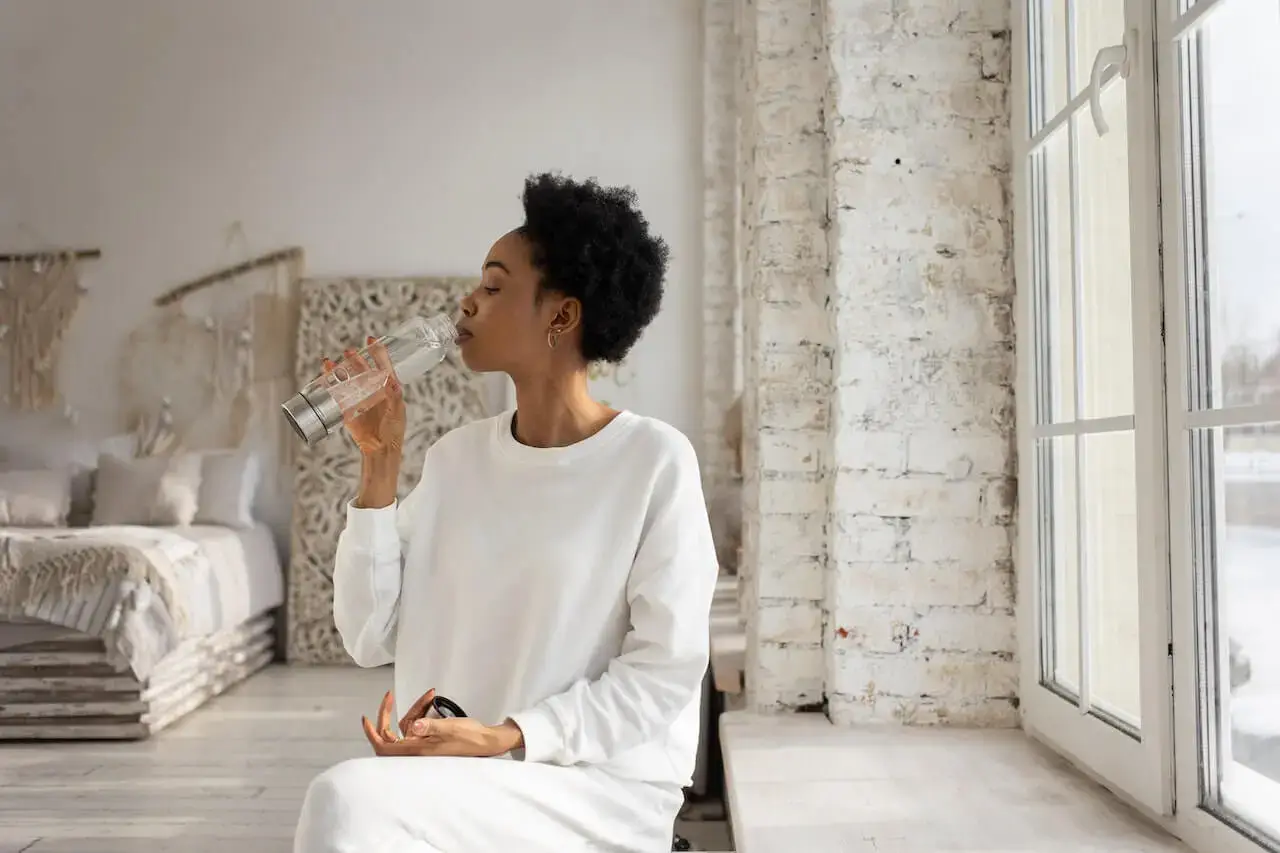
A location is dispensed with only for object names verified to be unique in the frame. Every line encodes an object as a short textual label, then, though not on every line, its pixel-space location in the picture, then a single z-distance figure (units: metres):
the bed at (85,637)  3.64
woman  1.29
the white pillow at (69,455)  5.38
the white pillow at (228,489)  5.09
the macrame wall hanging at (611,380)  5.30
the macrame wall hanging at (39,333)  5.44
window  1.29
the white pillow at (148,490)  5.00
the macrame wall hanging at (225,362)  5.41
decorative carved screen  5.14
